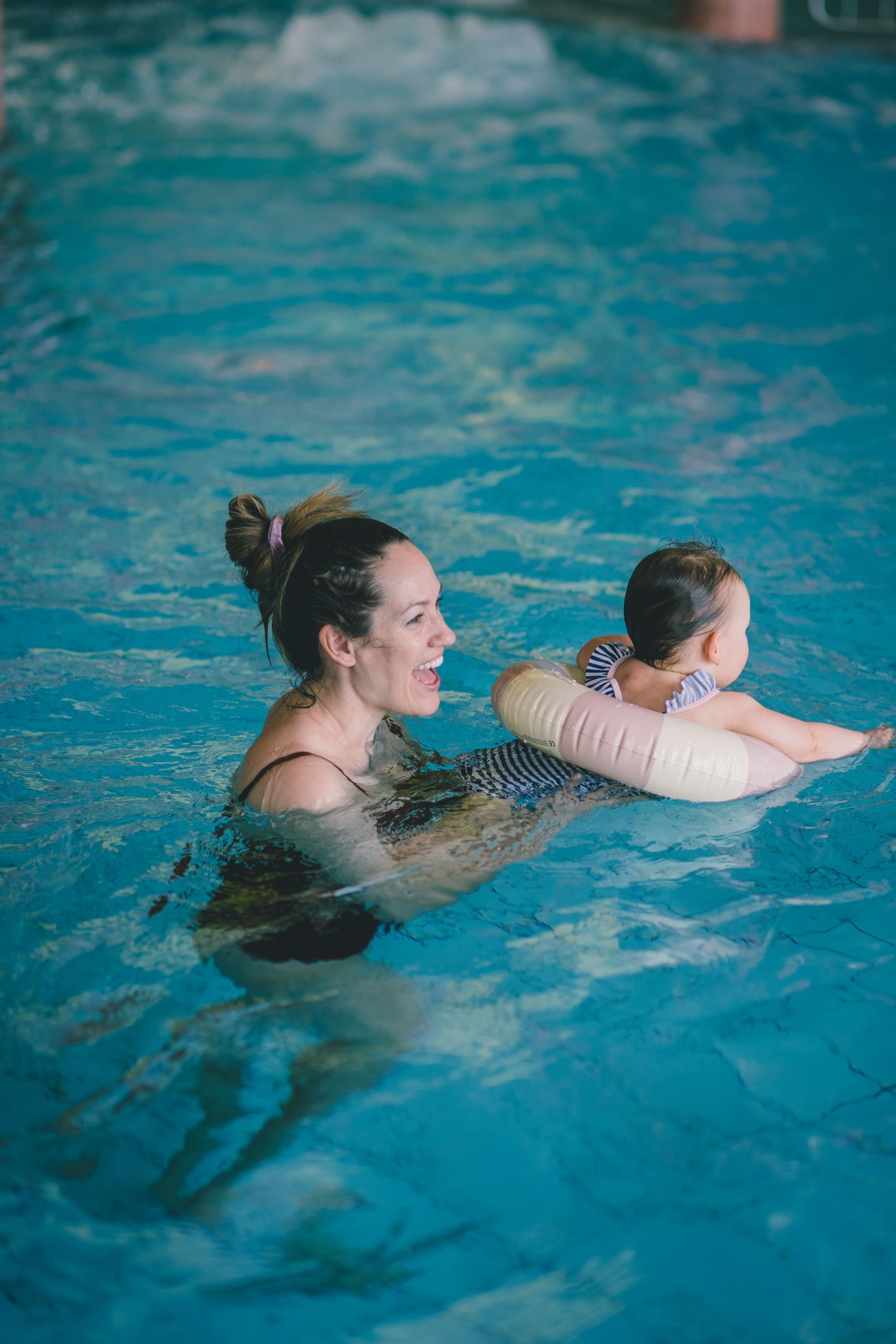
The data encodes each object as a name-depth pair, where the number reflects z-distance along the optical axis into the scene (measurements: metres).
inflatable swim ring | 3.28
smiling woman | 3.09
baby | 3.45
